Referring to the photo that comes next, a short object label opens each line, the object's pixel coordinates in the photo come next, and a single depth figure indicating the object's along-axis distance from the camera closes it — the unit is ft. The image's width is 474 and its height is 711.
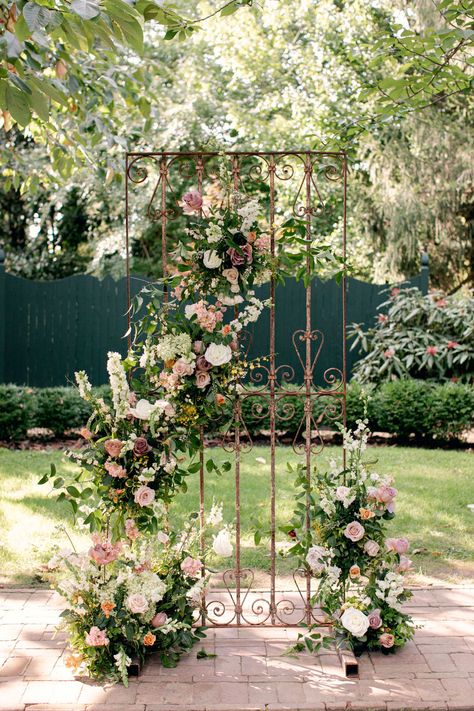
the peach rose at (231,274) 11.57
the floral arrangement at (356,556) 11.60
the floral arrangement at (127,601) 11.03
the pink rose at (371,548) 11.62
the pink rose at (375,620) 11.56
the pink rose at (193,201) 11.61
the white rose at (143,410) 11.15
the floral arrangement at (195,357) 11.42
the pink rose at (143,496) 11.13
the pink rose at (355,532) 11.51
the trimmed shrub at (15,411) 26.53
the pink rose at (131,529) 11.37
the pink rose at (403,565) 11.87
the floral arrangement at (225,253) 11.50
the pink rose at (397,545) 11.75
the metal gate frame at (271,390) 11.86
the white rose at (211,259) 11.44
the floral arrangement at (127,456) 11.16
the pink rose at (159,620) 11.34
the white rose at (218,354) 11.37
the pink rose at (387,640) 11.48
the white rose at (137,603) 10.89
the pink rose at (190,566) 11.59
